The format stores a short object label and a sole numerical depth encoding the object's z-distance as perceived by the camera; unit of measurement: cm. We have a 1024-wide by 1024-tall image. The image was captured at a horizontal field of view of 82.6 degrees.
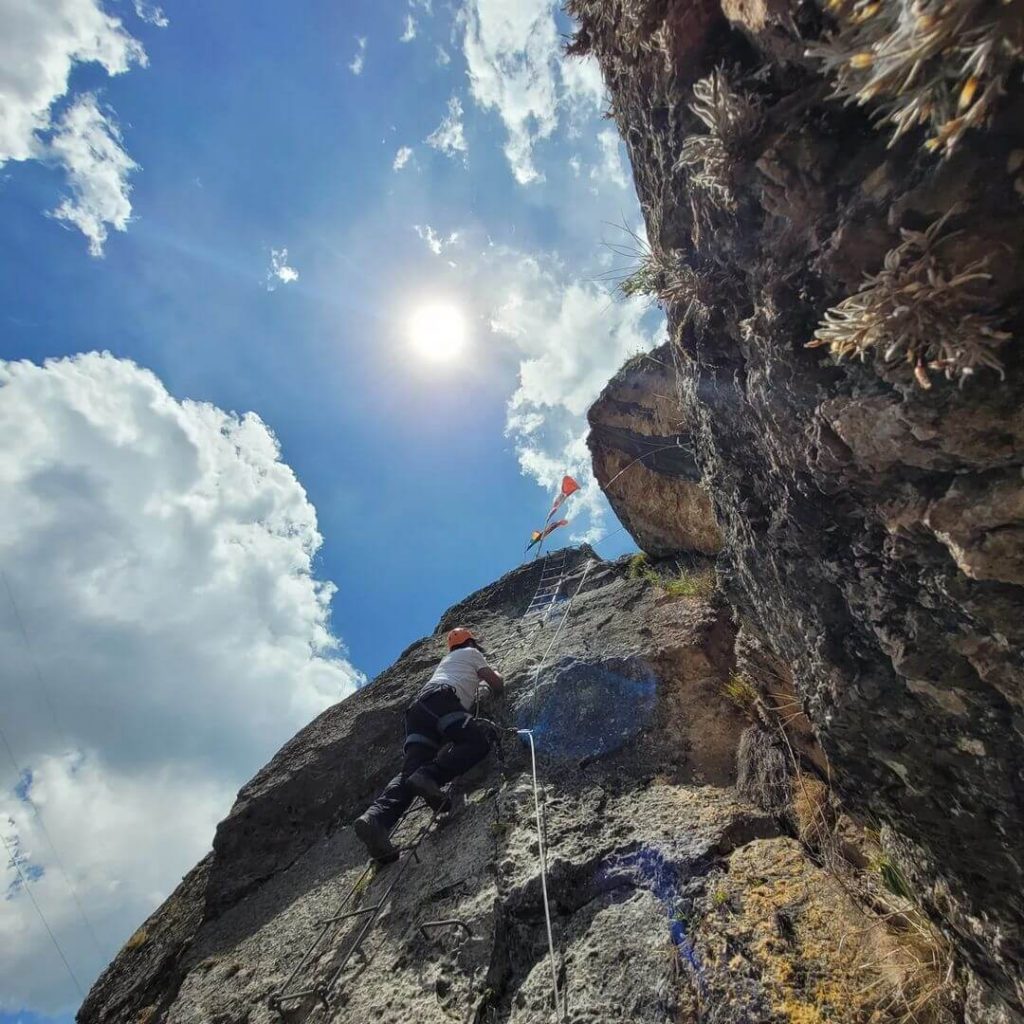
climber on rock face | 494
